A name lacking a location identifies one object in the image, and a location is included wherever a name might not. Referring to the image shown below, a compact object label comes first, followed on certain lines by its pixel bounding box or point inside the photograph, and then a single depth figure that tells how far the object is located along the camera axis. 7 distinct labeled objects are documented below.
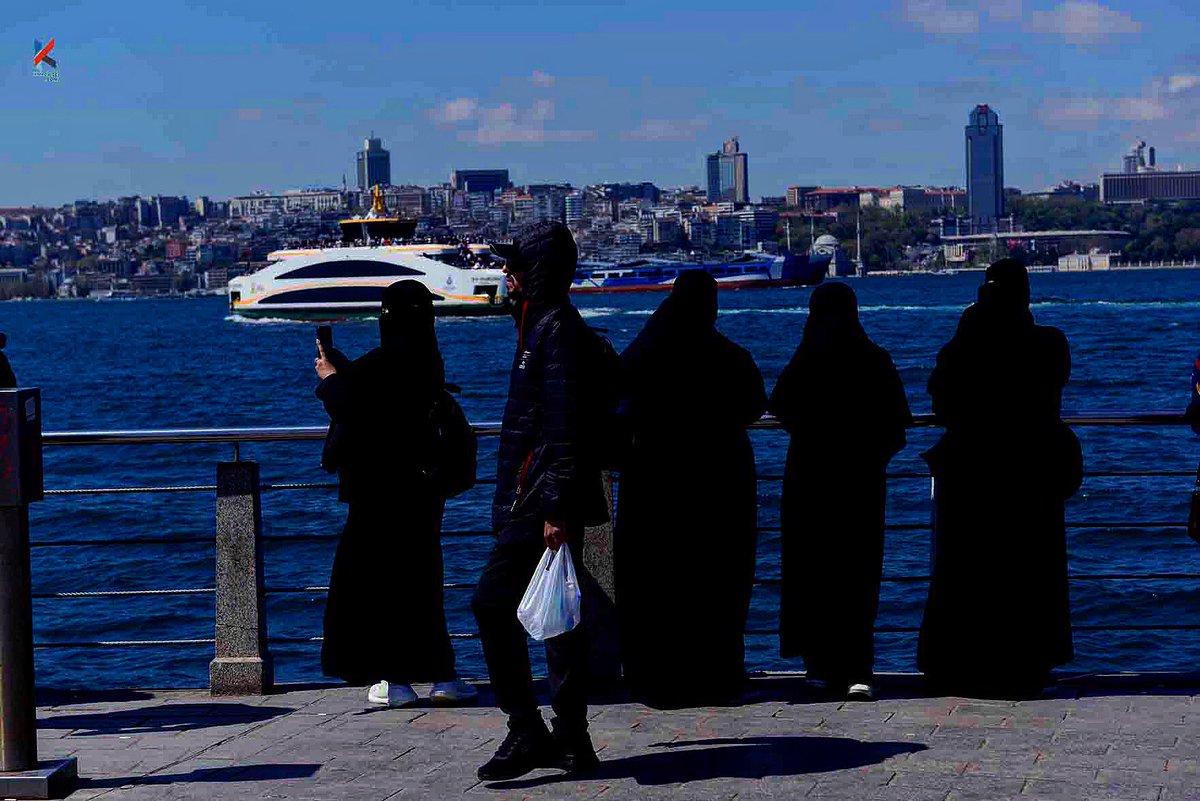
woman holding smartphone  11.67
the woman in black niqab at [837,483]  11.86
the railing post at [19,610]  9.75
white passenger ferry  176.87
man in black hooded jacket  9.87
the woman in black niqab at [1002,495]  11.68
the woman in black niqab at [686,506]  11.63
